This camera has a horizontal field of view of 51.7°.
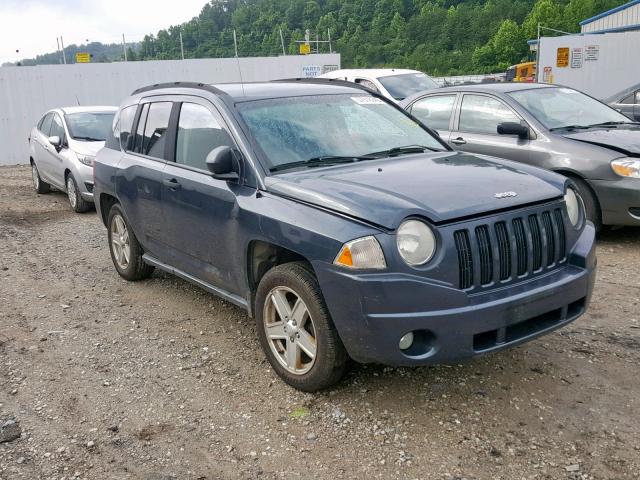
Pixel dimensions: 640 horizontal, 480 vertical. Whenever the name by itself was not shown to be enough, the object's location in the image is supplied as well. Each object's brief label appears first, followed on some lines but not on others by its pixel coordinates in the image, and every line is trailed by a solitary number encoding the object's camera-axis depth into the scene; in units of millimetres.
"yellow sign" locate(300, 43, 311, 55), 26247
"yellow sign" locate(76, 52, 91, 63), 21591
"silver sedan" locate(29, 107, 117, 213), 9852
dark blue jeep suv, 3289
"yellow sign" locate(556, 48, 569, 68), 21719
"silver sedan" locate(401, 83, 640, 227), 6523
